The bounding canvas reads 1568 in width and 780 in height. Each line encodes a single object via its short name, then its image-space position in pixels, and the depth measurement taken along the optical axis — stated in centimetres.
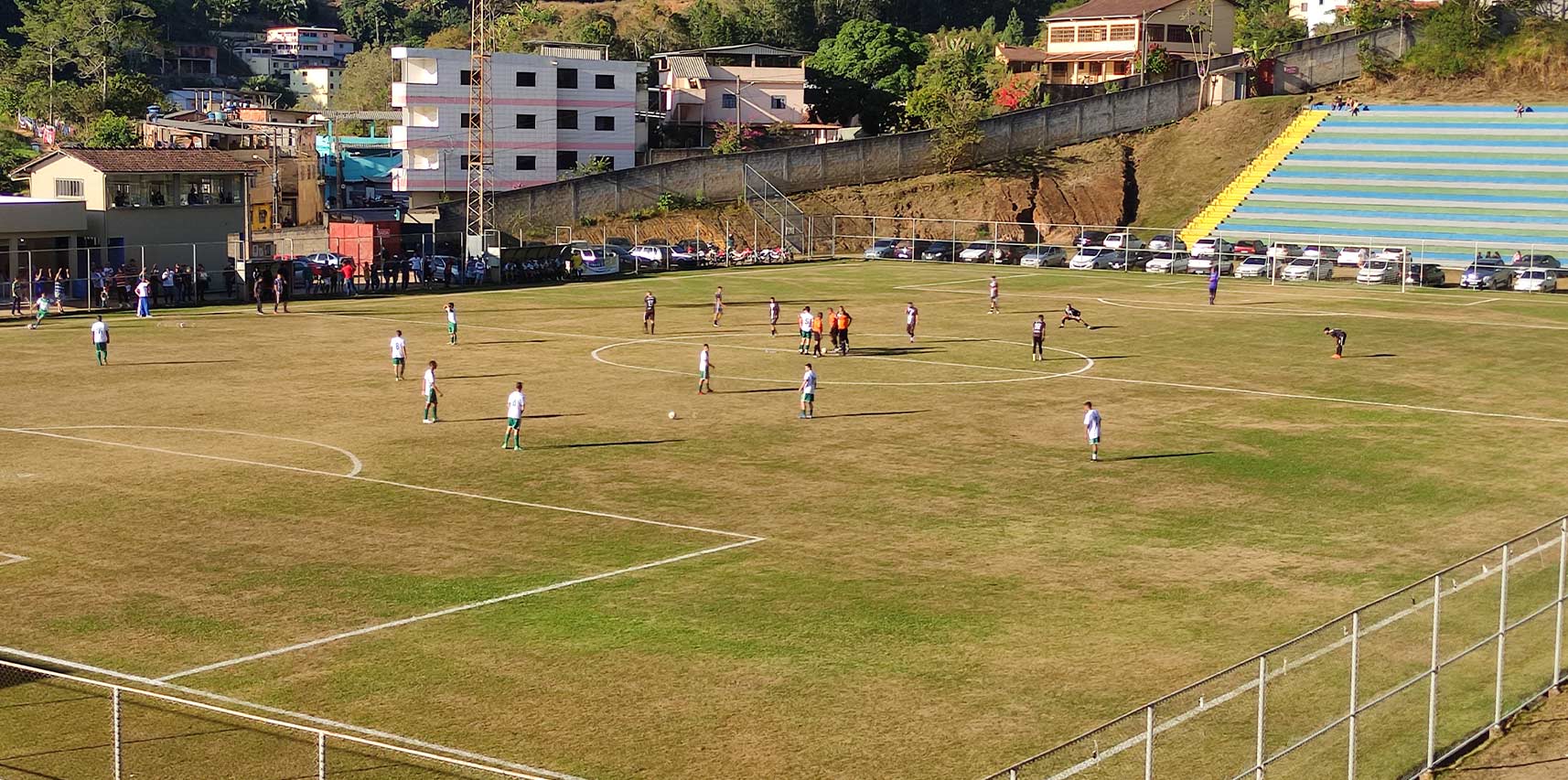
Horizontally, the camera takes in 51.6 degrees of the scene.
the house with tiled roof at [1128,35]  13888
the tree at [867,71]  14288
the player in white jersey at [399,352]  5012
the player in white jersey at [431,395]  4294
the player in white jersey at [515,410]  3966
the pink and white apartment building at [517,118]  11381
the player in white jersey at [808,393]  4469
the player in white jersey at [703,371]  4822
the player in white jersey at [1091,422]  3903
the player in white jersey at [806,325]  5784
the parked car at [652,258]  9499
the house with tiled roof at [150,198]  7438
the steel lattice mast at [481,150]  9188
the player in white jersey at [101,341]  5259
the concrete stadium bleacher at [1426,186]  9669
